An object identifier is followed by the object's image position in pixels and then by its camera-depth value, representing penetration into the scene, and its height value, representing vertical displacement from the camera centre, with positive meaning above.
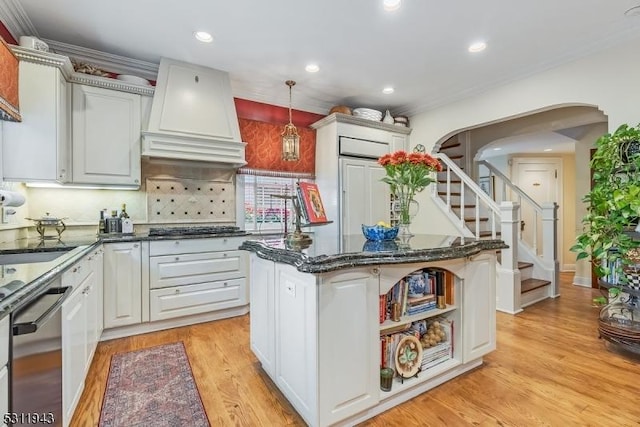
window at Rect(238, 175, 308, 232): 4.00 +0.12
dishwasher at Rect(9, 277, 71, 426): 0.98 -0.54
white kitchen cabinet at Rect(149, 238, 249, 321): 2.96 -0.66
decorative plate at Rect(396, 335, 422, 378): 1.82 -0.88
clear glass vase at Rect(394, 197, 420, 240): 2.34 +0.00
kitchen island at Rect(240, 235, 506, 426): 1.50 -0.63
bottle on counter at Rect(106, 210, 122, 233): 3.04 -0.13
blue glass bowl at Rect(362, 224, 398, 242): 2.13 -0.15
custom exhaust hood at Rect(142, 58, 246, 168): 3.09 +1.01
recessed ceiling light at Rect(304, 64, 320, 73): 3.34 +1.61
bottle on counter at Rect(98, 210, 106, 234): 3.04 -0.14
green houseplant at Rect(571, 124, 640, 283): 2.32 +0.07
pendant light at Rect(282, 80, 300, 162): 3.73 +0.85
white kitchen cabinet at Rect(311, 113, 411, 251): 4.11 +0.58
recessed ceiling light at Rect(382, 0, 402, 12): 2.31 +1.60
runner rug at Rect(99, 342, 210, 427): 1.69 -1.14
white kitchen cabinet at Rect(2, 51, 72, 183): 2.37 +0.69
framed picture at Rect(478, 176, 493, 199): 6.82 +0.65
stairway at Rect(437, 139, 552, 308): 3.86 -0.10
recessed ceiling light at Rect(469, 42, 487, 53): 2.93 +1.61
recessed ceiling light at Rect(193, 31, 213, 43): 2.73 +1.60
